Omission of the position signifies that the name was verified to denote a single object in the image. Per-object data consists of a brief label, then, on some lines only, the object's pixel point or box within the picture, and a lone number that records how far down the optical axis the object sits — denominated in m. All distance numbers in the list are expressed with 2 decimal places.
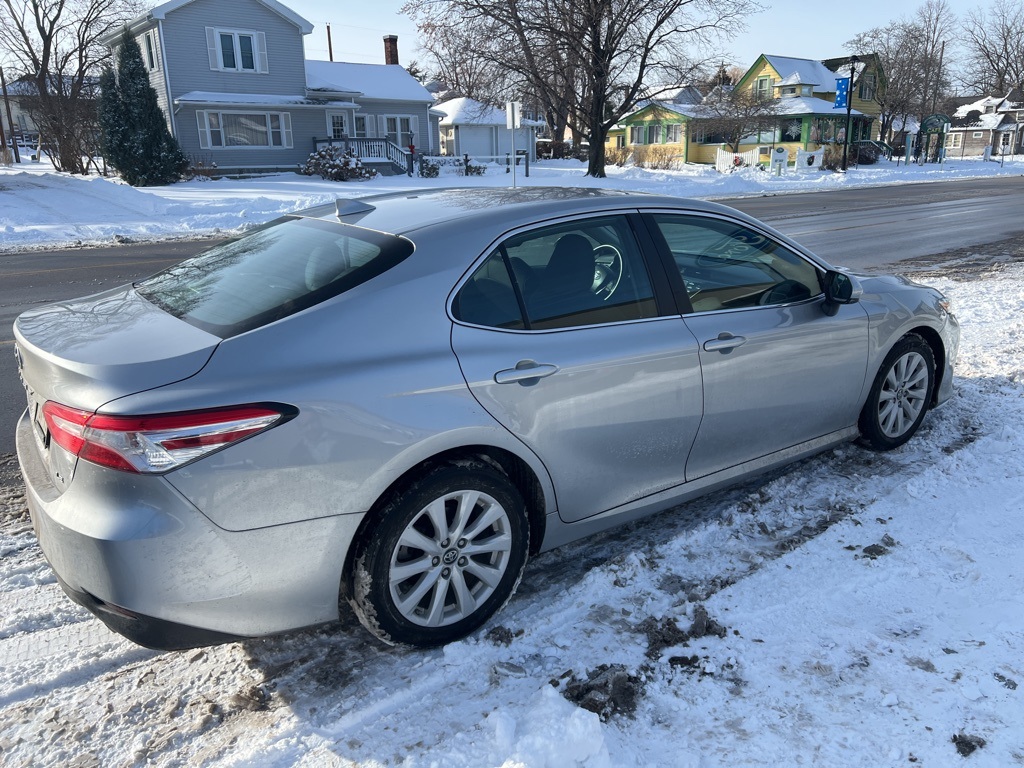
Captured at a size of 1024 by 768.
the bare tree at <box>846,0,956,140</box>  63.41
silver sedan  2.37
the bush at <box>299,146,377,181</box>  30.80
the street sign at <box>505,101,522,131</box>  22.80
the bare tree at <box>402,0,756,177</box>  30.81
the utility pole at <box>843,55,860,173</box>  40.72
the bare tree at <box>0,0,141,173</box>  35.47
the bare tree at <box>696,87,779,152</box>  48.12
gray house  32.03
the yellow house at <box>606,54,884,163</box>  51.62
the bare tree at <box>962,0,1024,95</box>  89.56
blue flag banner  43.84
